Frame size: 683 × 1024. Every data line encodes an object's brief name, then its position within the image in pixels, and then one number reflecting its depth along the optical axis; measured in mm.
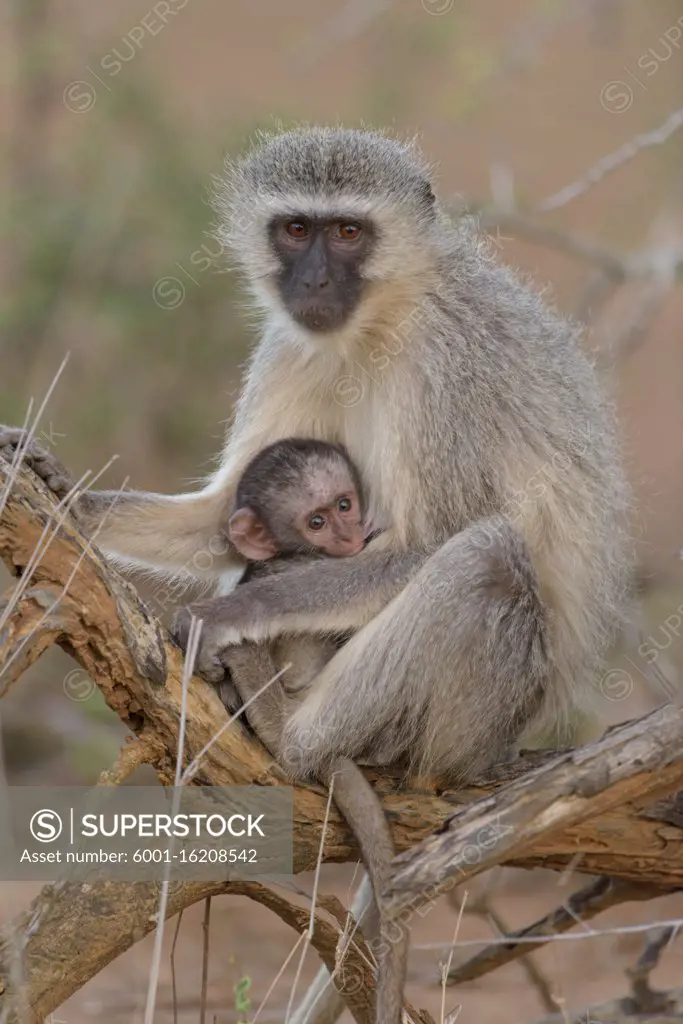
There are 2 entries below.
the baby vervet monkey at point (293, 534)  8062
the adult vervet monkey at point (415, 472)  8031
